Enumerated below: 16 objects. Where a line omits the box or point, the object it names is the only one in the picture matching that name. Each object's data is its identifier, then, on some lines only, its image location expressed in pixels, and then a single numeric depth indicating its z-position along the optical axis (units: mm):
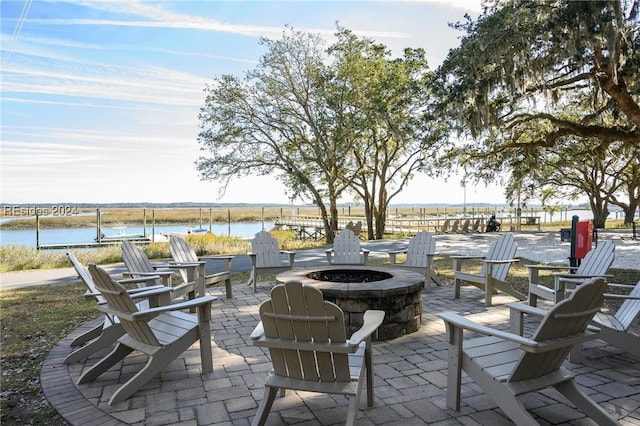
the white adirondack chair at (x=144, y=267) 4435
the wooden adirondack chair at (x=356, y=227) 14984
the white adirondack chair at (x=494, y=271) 5000
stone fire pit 3697
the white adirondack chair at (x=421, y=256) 5879
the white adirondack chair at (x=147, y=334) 2573
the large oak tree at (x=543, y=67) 6406
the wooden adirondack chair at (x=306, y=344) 1997
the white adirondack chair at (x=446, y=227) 17234
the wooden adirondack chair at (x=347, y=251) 6336
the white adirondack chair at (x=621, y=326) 2924
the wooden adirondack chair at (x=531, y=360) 2002
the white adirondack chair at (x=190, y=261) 5109
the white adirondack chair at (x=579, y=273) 3564
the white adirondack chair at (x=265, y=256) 5883
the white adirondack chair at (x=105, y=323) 3039
